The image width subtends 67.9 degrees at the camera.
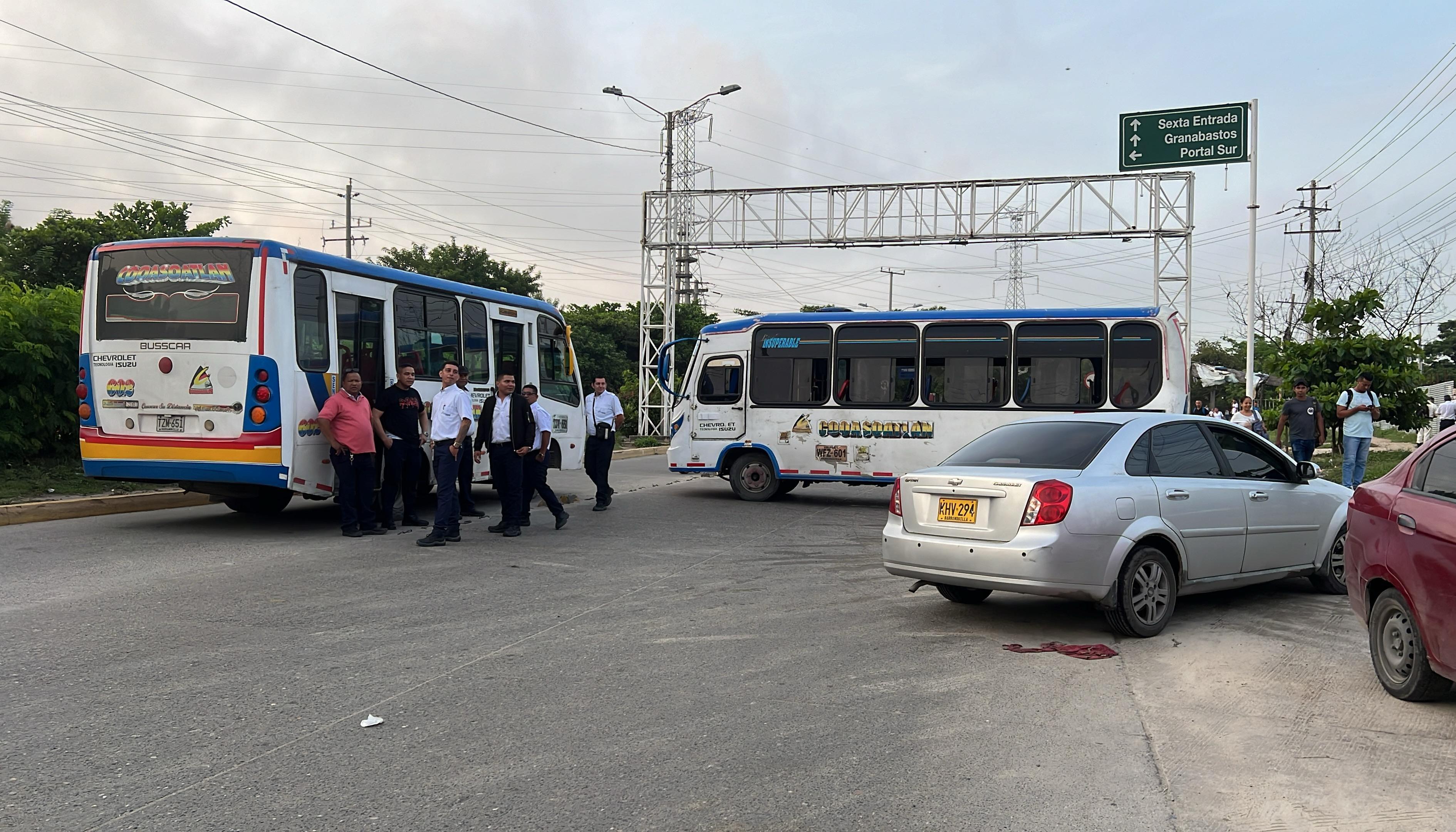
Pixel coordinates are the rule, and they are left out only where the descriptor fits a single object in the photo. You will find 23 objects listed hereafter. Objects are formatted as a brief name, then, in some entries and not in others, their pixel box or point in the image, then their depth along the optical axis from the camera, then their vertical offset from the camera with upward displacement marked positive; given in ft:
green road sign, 81.46 +21.49
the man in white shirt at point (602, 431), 46.68 -0.72
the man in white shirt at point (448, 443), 35.01 -0.99
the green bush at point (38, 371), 44.11 +1.62
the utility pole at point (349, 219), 165.27 +29.59
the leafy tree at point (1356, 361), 74.54 +4.19
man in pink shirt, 35.53 -1.24
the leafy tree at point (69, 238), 113.19 +18.21
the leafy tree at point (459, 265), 184.14 +25.44
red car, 15.88 -2.34
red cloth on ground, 21.09 -4.61
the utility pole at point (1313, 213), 163.53 +32.22
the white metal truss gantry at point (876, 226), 88.02 +16.80
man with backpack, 46.55 +0.03
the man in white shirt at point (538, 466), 38.06 -1.94
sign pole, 80.02 +17.86
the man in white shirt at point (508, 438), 37.24 -0.87
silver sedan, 21.57 -2.08
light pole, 102.58 +9.54
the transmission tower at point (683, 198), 102.27 +20.50
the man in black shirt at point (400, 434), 38.42 -0.79
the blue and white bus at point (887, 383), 48.29 +1.56
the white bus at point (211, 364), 34.94 +1.56
